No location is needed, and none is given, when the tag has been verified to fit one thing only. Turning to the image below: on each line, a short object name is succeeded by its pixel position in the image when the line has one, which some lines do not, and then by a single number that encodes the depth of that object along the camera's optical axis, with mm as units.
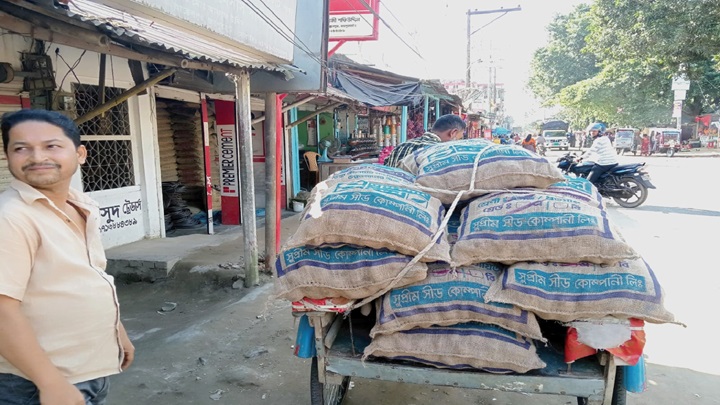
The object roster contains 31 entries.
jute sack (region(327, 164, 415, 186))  2441
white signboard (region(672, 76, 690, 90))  21078
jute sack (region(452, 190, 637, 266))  1896
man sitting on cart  3766
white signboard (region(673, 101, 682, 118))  22642
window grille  5234
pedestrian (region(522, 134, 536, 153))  13627
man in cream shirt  1233
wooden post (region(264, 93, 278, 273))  5082
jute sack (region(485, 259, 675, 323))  1792
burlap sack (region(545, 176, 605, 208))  2301
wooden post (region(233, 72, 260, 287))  4562
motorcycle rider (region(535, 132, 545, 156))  21195
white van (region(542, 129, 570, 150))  34281
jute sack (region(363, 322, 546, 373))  1885
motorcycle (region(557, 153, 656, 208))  8609
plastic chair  10602
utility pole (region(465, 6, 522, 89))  18494
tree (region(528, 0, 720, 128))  13914
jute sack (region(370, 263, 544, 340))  1896
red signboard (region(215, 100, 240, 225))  7539
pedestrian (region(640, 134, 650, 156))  25875
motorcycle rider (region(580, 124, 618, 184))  8704
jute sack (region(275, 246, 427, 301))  1972
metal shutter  4230
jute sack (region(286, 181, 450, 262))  1976
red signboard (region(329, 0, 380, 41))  8680
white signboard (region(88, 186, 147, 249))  5395
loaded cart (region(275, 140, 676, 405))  1851
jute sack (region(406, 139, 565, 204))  2352
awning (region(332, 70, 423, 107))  7879
